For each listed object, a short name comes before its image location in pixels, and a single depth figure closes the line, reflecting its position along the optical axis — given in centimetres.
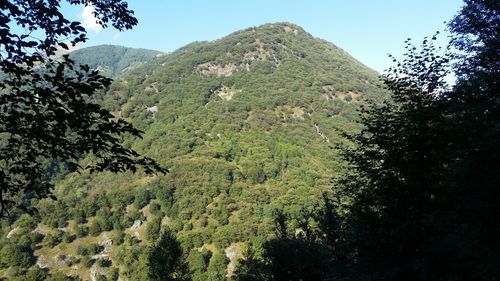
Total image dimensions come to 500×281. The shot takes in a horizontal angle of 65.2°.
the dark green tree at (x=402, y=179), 1466
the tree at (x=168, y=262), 4806
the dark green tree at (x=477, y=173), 946
